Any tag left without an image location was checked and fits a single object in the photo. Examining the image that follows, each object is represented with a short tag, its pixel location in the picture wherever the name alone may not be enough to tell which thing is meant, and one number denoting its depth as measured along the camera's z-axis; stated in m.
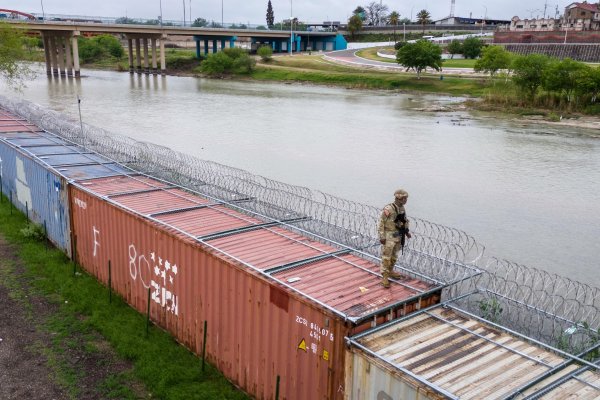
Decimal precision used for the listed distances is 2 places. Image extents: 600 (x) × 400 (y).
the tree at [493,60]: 68.38
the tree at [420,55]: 80.00
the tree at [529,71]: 57.62
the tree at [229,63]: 100.75
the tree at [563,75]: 54.81
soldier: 9.06
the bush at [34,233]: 17.58
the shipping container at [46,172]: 16.11
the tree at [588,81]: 53.75
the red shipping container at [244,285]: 8.45
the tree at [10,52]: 45.25
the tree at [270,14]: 197.25
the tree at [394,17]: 156.00
